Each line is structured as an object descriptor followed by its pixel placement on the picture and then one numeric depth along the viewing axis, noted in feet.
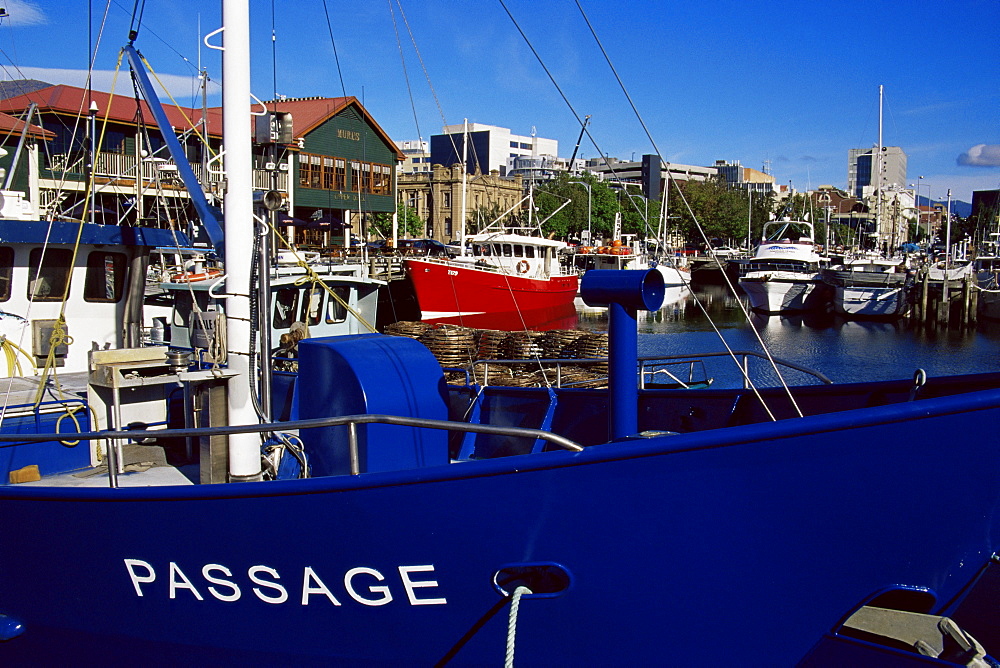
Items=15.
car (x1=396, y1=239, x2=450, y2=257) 149.07
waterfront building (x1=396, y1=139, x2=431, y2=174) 410.93
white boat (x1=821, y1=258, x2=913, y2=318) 142.92
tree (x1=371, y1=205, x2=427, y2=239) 182.29
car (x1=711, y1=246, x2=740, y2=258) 236.84
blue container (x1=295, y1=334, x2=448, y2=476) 17.54
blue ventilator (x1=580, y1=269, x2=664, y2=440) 16.05
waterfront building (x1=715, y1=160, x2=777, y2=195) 560.61
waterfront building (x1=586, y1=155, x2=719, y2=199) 412.81
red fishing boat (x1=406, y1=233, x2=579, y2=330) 107.65
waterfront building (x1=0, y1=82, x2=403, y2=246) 94.38
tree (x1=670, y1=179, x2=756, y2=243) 287.89
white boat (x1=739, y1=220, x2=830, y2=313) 155.94
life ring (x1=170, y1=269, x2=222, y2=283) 61.77
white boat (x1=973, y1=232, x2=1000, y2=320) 136.67
